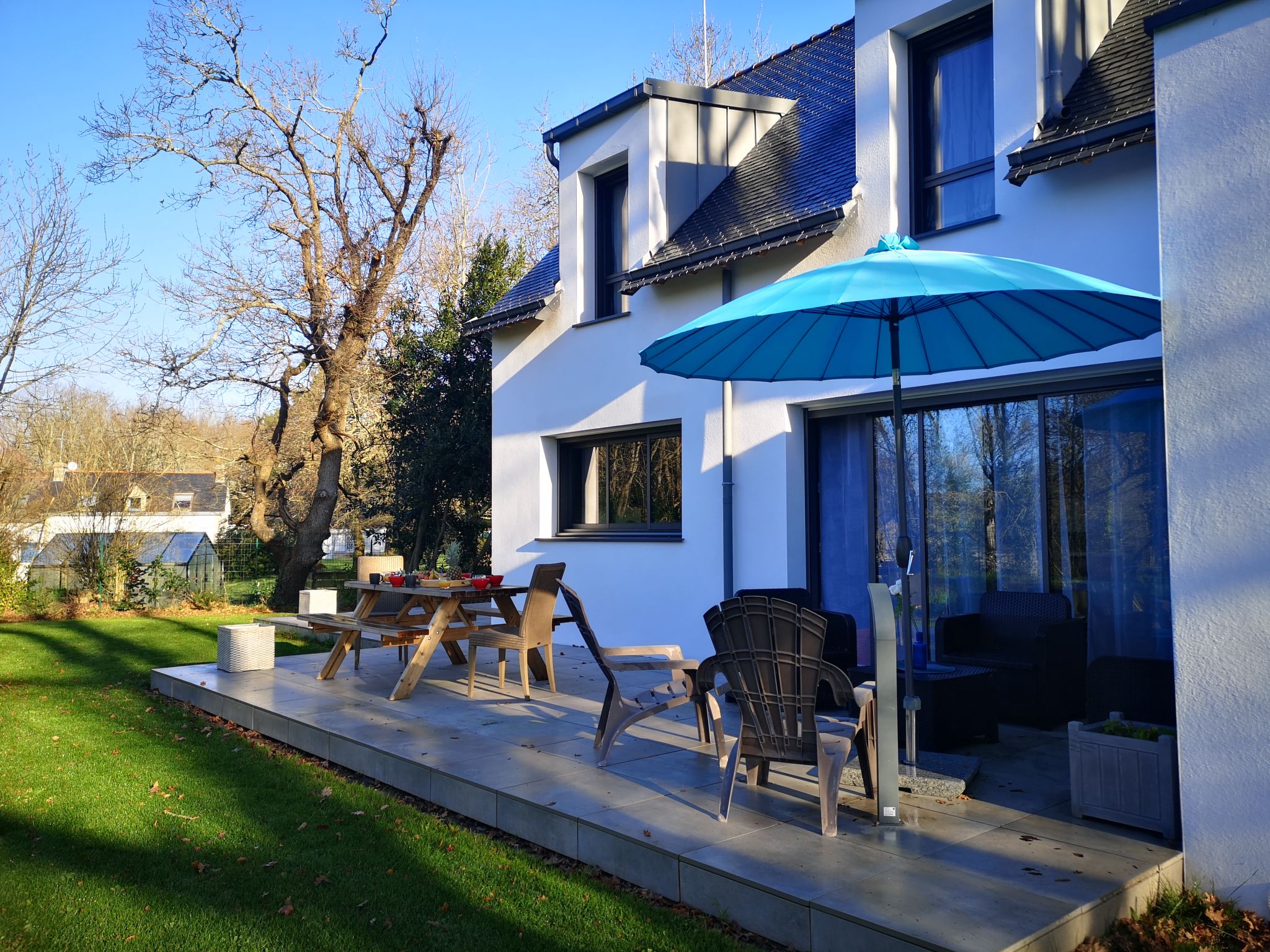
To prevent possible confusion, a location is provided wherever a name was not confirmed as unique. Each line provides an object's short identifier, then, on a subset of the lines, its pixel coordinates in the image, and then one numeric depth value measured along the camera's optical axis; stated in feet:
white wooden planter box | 12.71
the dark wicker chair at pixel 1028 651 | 19.83
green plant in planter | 13.10
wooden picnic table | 24.43
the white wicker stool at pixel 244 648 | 28.48
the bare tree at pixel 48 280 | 57.06
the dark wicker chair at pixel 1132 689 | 16.22
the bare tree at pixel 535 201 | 79.71
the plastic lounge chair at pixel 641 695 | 16.97
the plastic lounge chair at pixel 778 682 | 13.43
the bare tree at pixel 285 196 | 60.08
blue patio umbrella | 12.17
